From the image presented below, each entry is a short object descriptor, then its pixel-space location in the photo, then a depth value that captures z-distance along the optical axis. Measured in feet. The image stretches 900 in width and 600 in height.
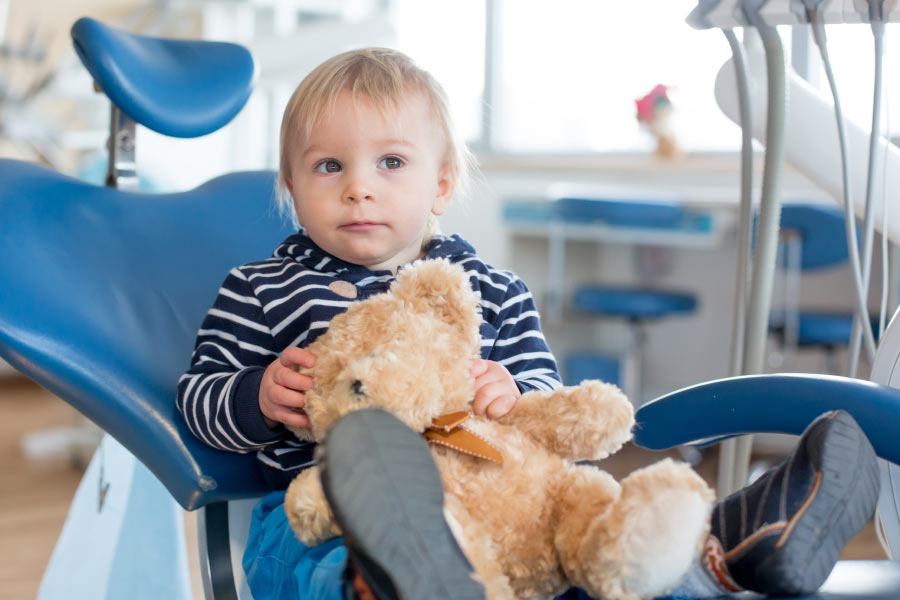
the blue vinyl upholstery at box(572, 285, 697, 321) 10.28
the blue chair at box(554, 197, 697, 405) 9.79
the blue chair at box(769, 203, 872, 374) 8.72
